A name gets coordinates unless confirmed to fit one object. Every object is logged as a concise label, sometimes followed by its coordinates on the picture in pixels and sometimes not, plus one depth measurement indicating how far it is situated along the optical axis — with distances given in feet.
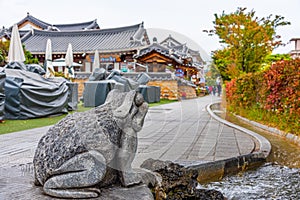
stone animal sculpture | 6.51
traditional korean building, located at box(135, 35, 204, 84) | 80.53
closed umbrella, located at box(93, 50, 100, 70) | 67.42
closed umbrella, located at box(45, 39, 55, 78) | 48.88
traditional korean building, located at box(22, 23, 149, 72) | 98.99
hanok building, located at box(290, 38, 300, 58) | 102.69
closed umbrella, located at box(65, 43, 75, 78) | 59.00
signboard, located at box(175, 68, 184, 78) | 82.43
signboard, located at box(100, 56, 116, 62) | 99.79
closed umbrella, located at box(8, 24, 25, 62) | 38.27
